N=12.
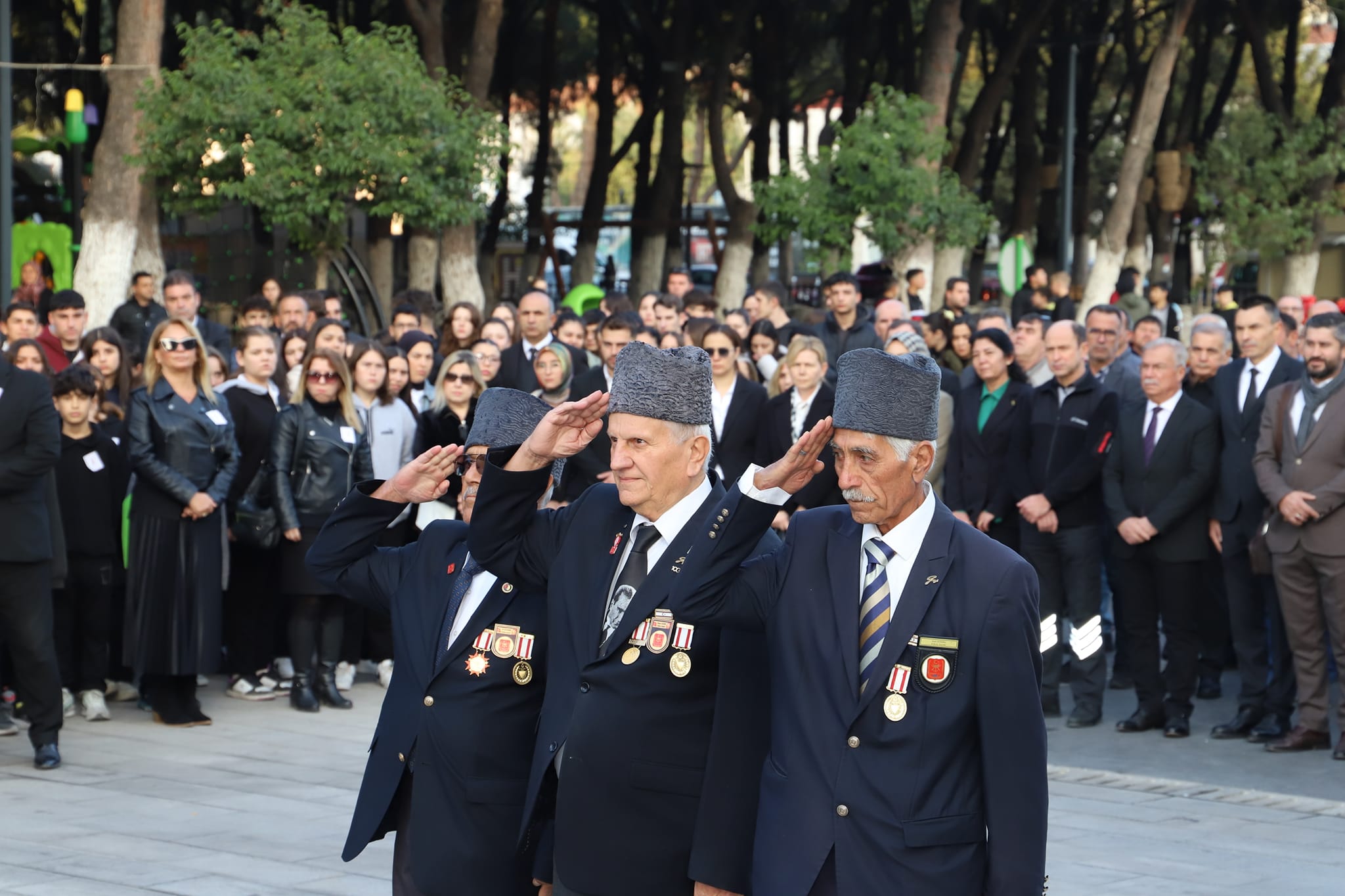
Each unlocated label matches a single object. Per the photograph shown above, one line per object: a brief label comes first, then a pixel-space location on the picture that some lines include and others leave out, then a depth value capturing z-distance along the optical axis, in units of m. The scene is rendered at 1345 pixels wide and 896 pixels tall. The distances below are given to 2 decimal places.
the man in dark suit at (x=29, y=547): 16.45
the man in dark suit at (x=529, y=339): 24.00
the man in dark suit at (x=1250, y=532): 19.01
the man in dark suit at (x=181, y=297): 25.00
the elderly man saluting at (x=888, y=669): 7.46
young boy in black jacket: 18.97
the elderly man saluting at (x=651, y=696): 8.02
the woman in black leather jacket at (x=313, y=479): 19.74
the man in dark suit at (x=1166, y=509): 19.14
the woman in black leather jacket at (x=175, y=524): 18.89
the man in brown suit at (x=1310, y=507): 17.77
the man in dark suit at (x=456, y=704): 8.80
